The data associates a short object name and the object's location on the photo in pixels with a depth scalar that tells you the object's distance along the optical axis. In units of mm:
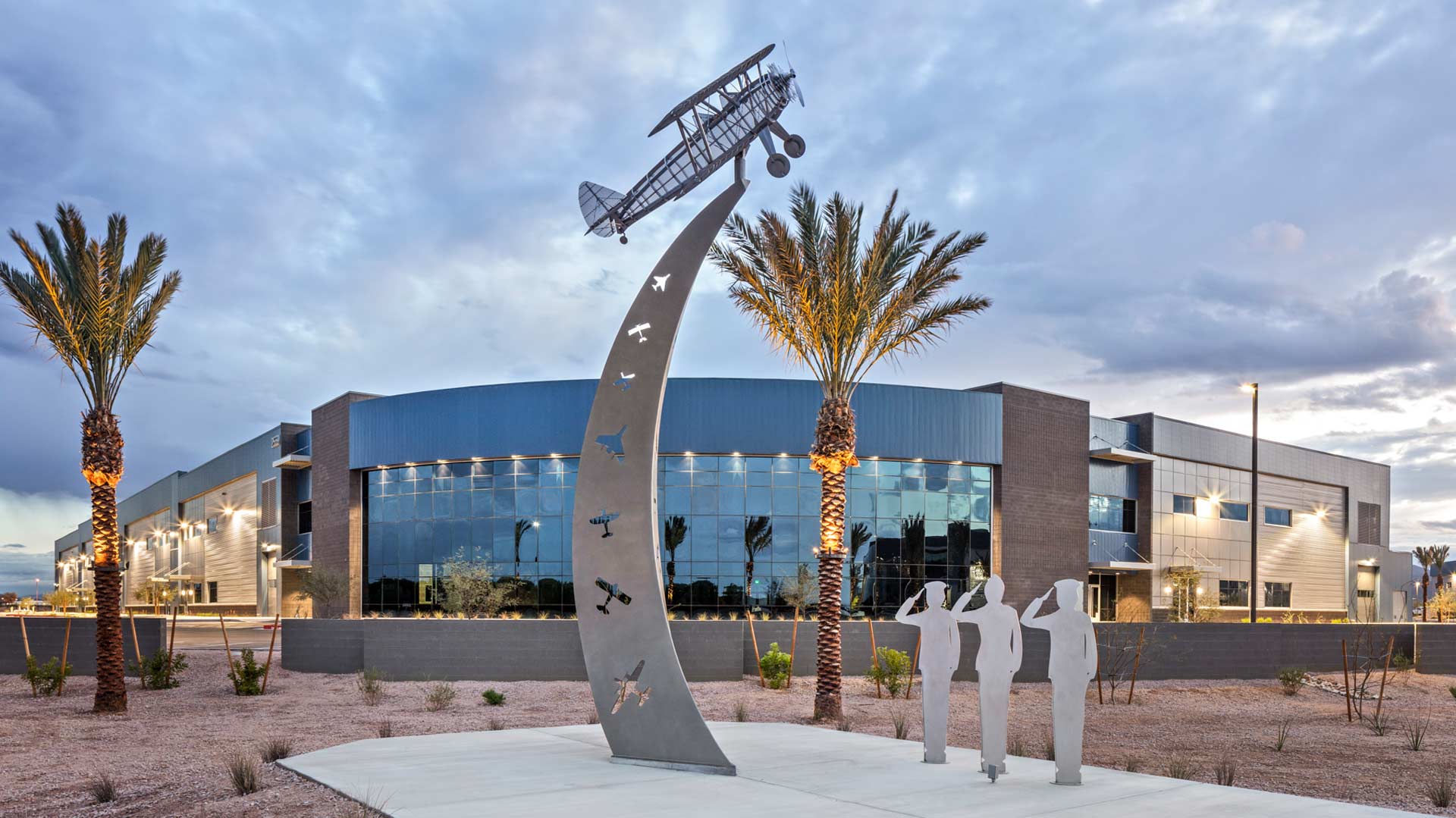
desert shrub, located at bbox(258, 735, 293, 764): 11227
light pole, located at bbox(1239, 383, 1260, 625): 32644
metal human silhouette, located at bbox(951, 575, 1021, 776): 9828
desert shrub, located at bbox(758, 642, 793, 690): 22188
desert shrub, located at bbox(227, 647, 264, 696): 20016
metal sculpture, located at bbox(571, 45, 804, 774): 10266
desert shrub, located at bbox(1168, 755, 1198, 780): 10828
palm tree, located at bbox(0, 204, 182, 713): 17750
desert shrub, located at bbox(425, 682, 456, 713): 18219
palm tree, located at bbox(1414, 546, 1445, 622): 57950
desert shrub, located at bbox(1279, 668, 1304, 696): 23234
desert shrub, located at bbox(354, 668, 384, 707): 19219
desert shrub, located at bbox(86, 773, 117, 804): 9742
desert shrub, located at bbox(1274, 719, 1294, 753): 14305
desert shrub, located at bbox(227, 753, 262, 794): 9633
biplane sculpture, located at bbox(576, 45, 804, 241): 11320
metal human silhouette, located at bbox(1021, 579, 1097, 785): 9438
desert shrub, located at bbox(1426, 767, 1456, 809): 10000
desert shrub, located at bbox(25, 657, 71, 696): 20062
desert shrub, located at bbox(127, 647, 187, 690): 21078
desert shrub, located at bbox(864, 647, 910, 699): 20625
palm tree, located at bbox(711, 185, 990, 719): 18234
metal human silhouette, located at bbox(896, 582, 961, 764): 10688
